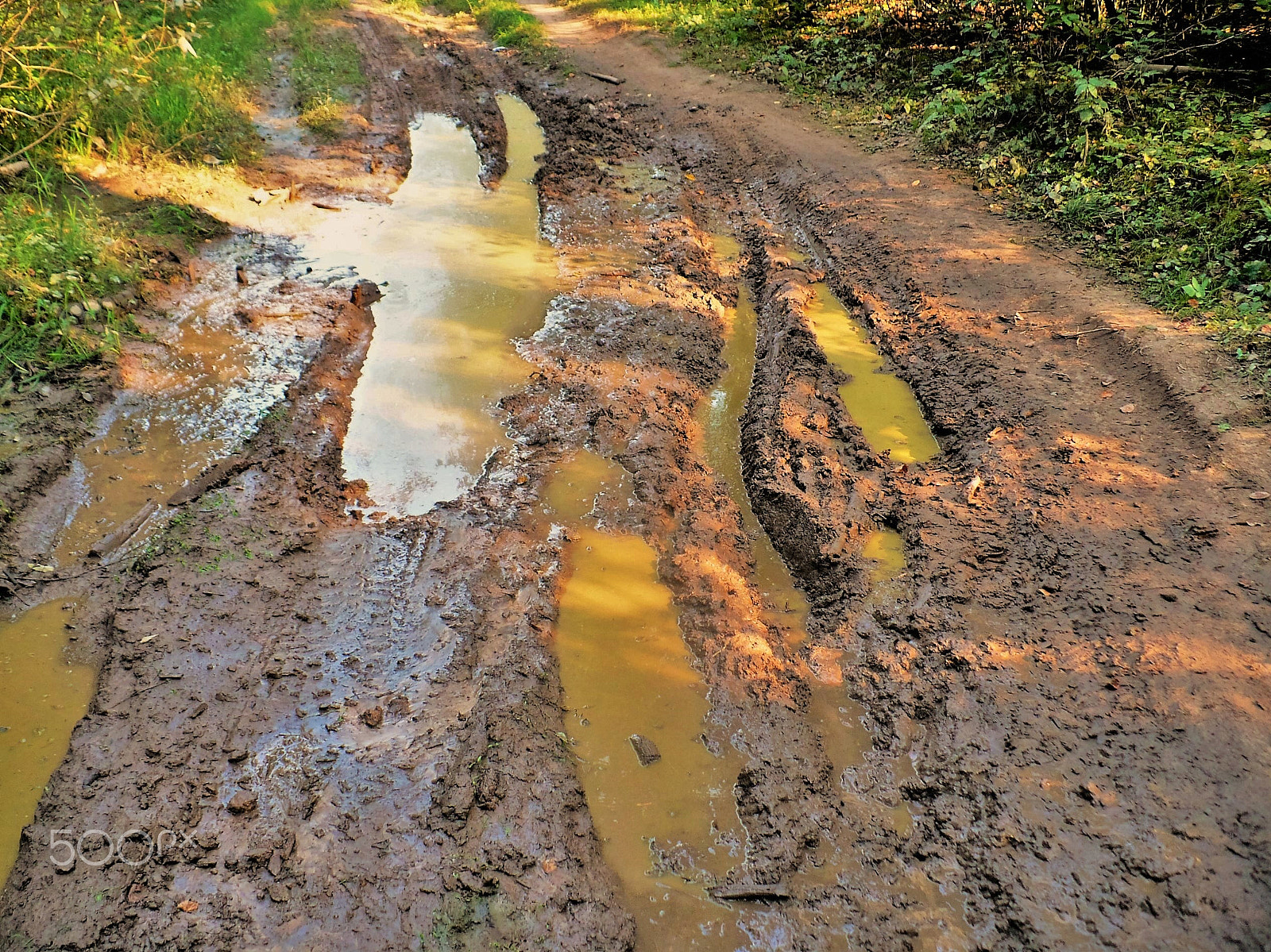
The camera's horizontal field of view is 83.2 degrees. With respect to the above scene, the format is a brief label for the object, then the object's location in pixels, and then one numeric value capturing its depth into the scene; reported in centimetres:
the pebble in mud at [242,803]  306
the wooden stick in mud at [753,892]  299
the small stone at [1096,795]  312
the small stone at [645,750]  346
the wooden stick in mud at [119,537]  411
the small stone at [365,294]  652
